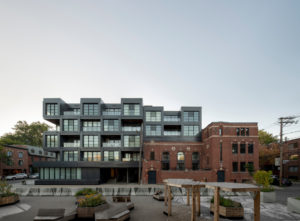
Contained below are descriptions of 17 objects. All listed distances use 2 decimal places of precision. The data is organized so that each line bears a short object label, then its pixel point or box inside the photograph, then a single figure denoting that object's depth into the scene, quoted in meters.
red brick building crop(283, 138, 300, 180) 45.03
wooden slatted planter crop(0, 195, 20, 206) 17.33
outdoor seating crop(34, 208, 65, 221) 11.59
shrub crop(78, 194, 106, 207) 13.65
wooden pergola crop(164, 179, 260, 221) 9.84
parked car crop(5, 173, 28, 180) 46.62
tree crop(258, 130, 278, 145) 64.19
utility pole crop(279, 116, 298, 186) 32.89
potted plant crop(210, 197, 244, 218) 13.41
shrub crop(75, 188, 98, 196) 17.76
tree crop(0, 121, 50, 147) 75.94
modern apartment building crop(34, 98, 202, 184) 41.50
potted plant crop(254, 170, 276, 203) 18.92
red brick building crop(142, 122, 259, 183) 34.25
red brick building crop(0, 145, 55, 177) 53.47
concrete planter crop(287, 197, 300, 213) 14.78
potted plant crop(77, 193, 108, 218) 13.27
